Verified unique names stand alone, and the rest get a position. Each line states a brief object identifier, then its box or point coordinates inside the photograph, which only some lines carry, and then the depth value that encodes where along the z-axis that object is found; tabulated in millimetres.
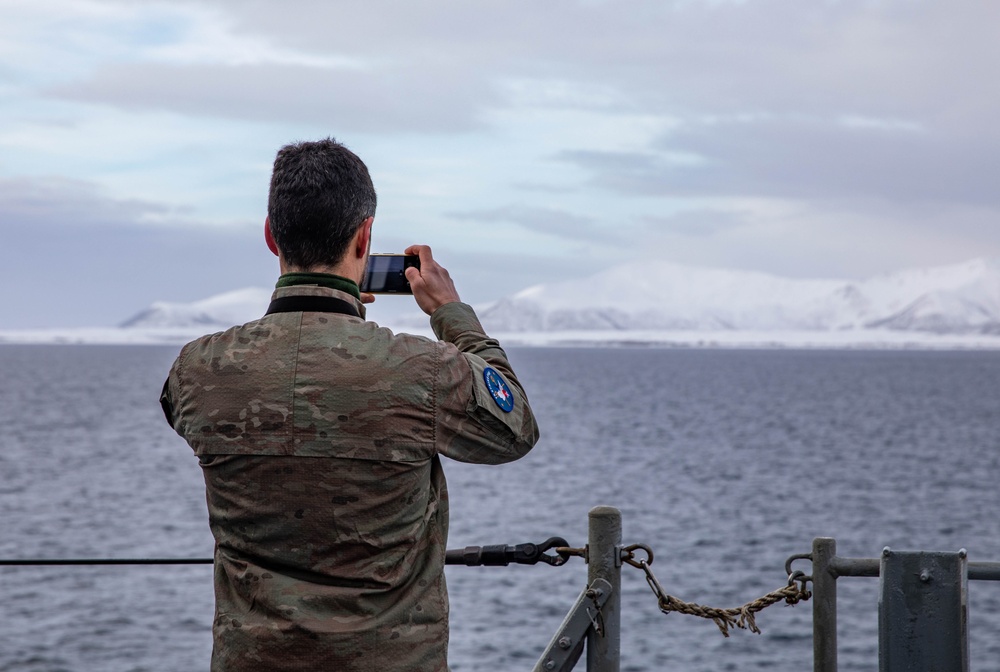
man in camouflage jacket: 2330
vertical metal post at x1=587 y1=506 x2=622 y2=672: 3793
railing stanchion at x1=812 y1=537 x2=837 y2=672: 3934
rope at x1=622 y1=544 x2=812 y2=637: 4023
